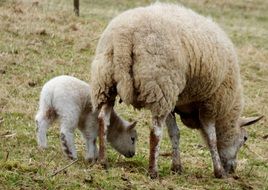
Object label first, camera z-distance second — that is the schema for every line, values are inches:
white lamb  687.1
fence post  1561.3
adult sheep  594.5
